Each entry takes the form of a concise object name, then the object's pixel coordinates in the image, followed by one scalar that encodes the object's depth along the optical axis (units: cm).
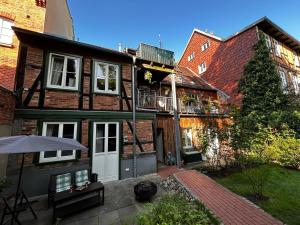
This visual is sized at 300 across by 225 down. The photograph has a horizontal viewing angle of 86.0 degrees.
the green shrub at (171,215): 284
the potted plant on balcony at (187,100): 1271
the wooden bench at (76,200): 454
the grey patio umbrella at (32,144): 313
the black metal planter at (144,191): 534
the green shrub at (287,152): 875
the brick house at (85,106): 642
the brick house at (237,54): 1482
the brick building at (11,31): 578
